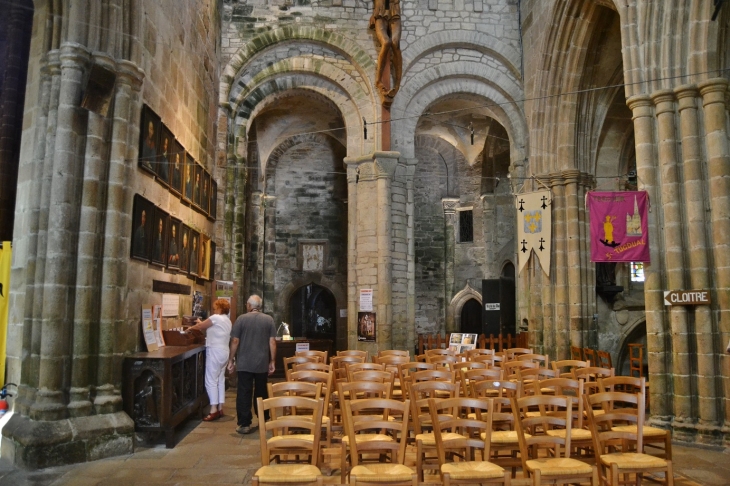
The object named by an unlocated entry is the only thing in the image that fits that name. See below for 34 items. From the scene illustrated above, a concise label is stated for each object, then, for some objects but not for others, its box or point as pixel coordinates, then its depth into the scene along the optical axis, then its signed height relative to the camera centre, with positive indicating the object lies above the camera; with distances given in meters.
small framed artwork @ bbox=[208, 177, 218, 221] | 11.44 +2.19
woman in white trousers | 8.05 -0.54
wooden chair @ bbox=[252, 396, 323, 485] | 3.75 -0.92
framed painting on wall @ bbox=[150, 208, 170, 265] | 7.84 +1.01
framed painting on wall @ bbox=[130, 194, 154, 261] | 7.16 +1.04
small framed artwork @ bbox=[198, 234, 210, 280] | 10.47 +0.97
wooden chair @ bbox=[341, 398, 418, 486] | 3.63 -0.88
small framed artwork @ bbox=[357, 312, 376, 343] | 12.83 -0.27
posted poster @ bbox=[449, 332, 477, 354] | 11.61 -0.53
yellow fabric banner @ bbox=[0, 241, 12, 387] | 6.95 +0.19
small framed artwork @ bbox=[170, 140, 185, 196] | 8.71 +2.12
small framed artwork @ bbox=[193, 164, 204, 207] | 10.12 +2.18
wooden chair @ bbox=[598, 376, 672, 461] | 4.88 -0.96
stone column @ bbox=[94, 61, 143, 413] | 6.44 +0.78
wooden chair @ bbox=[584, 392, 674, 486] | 4.08 -0.94
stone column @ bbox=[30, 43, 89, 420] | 6.06 +0.70
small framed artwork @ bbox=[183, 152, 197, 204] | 9.49 +2.16
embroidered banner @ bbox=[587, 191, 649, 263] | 8.26 +1.26
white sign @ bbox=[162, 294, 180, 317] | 8.38 +0.12
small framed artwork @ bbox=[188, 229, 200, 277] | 9.77 +0.97
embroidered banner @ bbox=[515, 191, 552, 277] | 12.05 +1.79
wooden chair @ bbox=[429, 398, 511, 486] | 3.69 -0.90
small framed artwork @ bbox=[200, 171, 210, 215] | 10.67 +2.11
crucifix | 13.01 +5.68
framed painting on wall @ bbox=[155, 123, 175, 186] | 8.07 +2.13
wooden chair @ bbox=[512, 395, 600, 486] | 3.86 -0.95
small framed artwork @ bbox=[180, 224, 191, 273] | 9.20 +0.99
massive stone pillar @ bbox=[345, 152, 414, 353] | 12.93 +1.54
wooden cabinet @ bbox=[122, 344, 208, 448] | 6.58 -0.86
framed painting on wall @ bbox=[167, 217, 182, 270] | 8.51 +0.99
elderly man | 7.20 -0.50
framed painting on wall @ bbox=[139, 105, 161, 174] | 7.36 +2.17
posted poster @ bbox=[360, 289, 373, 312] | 13.01 +0.30
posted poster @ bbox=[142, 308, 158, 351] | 7.37 -0.21
